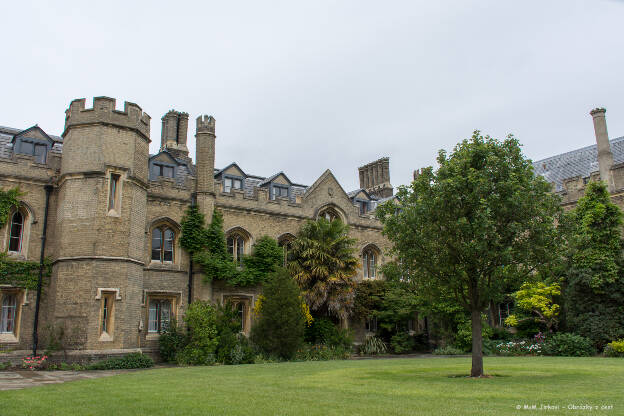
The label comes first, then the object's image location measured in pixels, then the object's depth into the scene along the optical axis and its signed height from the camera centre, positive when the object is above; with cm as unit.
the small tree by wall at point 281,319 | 2073 +16
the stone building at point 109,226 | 1898 +404
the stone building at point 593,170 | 2895 +895
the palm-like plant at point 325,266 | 2466 +269
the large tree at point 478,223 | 1302 +248
